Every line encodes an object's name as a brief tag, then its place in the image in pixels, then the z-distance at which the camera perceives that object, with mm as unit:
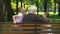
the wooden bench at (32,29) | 5816
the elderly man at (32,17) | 6105
